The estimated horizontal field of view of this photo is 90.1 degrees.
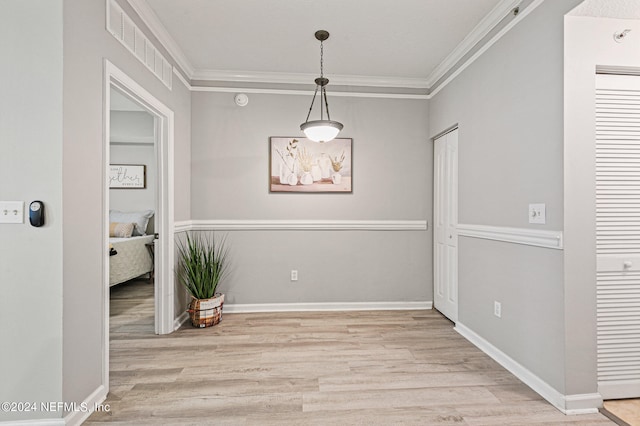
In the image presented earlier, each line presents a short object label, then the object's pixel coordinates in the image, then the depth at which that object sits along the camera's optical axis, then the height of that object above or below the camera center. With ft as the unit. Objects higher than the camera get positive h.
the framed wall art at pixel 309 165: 11.64 +1.75
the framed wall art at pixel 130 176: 17.25 +1.94
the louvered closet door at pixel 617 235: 6.21 -0.42
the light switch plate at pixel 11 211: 5.09 +0.00
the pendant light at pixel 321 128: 8.59 +2.31
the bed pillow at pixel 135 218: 16.43 -0.32
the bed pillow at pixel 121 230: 15.42 -0.87
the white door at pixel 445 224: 10.51 -0.40
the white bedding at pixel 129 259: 13.30 -2.10
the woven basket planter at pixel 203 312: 10.04 -3.16
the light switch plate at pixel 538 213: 6.42 +0.01
